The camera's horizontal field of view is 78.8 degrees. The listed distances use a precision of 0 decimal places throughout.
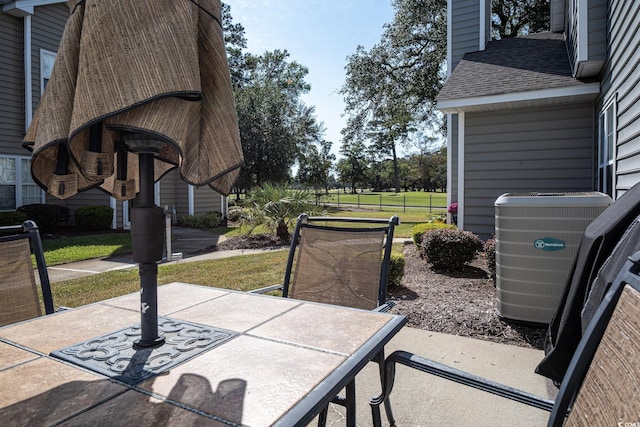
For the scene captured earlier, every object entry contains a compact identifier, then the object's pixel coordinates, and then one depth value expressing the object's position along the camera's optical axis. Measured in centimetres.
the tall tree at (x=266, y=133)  1944
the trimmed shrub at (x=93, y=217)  1054
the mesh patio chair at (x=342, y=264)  230
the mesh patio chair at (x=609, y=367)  73
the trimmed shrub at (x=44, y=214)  957
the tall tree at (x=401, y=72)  1312
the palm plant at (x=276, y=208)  895
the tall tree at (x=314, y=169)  3272
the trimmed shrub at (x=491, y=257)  501
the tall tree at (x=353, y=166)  5419
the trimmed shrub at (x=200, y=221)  1270
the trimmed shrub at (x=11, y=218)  866
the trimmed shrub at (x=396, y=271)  456
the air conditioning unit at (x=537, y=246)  318
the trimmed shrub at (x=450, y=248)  543
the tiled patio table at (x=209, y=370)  93
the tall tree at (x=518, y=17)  1331
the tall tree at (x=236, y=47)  2398
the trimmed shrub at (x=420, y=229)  696
